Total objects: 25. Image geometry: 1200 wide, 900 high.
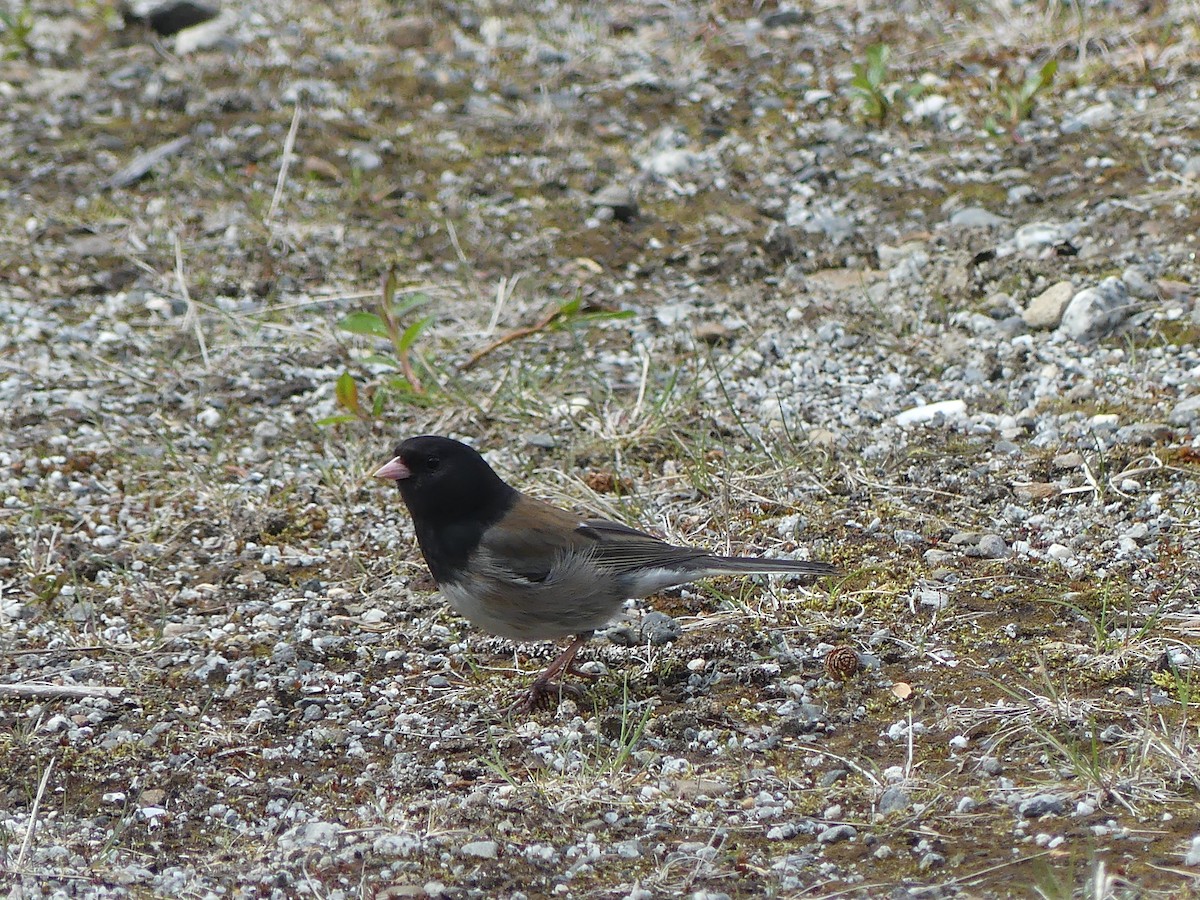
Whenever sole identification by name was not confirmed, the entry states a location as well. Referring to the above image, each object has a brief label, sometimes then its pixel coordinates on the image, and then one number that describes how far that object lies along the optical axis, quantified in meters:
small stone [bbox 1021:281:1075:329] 10.10
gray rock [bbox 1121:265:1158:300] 10.05
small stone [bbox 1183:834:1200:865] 5.03
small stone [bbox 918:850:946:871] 5.34
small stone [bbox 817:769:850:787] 6.14
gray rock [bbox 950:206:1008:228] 11.49
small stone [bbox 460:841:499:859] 5.73
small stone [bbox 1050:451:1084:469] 8.52
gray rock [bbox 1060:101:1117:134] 12.73
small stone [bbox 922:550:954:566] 7.87
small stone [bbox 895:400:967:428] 9.34
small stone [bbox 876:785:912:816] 5.82
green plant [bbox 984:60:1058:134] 12.75
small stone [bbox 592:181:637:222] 12.59
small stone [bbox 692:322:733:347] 10.74
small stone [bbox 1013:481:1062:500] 8.33
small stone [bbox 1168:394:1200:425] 8.73
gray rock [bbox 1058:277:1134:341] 9.86
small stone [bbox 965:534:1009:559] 7.88
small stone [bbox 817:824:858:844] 5.69
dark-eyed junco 7.32
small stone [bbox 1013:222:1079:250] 10.88
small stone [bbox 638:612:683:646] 7.73
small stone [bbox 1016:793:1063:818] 5.62
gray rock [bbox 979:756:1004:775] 6.02
